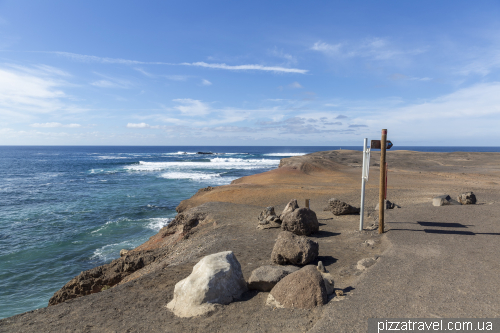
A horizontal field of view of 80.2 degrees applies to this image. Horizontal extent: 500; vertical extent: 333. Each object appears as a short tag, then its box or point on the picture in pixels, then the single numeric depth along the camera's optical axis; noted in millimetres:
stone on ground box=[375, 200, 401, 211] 10562
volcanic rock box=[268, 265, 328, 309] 4370
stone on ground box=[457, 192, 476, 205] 10898
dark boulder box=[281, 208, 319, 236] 8406
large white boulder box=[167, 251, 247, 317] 4621
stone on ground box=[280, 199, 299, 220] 9725
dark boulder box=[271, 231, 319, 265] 6027
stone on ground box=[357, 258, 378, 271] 5659
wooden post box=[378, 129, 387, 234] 7777
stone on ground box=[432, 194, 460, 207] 10680
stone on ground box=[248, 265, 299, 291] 5004
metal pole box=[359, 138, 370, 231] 8010
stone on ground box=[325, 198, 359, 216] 10562
